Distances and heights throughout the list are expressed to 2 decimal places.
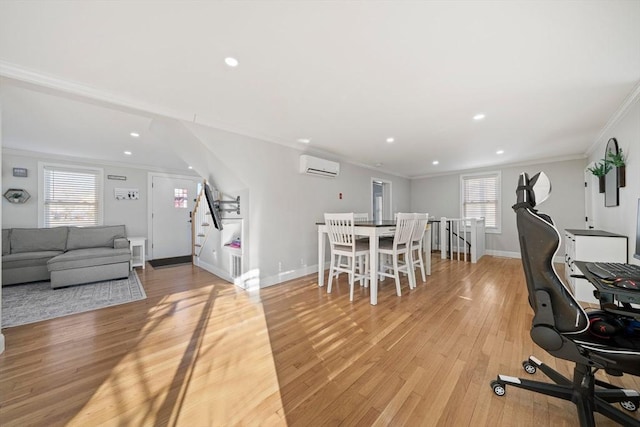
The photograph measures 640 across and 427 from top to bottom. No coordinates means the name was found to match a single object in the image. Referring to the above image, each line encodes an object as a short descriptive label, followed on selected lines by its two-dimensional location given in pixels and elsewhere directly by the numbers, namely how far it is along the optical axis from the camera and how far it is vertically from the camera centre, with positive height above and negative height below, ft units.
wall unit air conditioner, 13.01 +2.81
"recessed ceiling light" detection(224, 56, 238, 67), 5.92 +3.95
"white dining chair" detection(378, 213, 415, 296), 9.94 -1.45
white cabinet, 8.56 -1.40
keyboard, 4.47 -1.22
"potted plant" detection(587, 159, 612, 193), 9.70 +1.84
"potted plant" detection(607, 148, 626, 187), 8.42 +1.78
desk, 3.69 -1.34
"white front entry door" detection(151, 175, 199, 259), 17.99 +0.01
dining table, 9.28 -1.11
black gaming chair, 3.47 -1.90
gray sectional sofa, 11.26 -2.08
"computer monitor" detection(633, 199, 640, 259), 6.18 -0.69
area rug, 8.28 -3.55
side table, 15.07 -2.47
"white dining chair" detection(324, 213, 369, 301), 9.97 -1.32
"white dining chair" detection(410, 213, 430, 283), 11.17 -0.96
